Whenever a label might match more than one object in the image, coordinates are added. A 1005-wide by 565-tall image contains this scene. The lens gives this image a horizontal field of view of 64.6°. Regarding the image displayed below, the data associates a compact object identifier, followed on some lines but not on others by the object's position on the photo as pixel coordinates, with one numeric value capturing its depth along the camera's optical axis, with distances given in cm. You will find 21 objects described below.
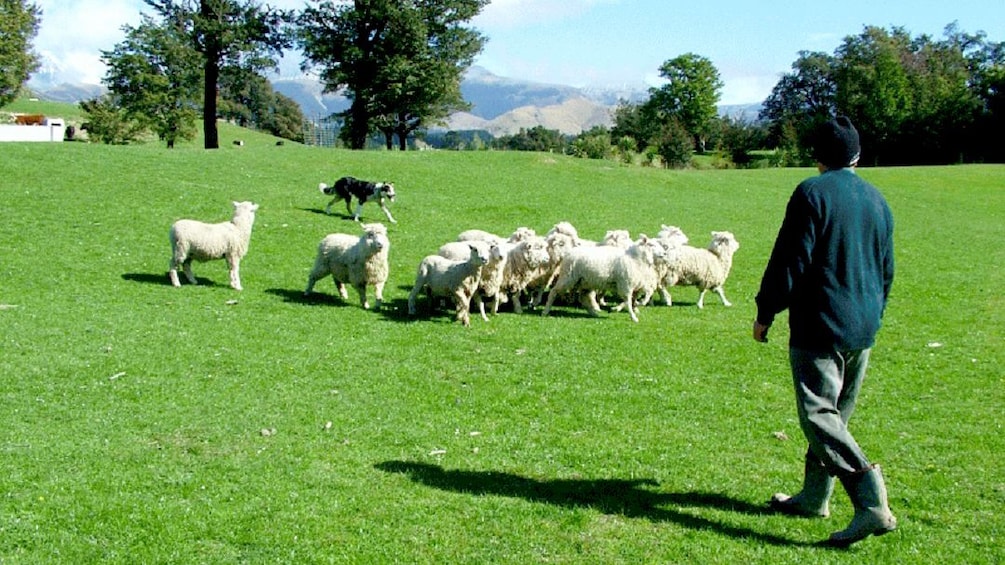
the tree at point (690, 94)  9906
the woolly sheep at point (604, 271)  1447
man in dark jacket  566
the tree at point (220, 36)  4650
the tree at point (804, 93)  10375
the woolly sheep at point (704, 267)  1593
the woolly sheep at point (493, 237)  1552
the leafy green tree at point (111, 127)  5778
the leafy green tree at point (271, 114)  11138
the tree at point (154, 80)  4881
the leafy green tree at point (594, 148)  5456
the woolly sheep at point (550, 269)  1493
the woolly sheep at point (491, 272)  1341
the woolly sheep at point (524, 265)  1443
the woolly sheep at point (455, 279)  1345
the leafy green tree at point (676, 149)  6019
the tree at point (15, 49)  5200
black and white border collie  2297
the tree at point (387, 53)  5175
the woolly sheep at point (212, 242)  1488
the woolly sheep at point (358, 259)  1377
